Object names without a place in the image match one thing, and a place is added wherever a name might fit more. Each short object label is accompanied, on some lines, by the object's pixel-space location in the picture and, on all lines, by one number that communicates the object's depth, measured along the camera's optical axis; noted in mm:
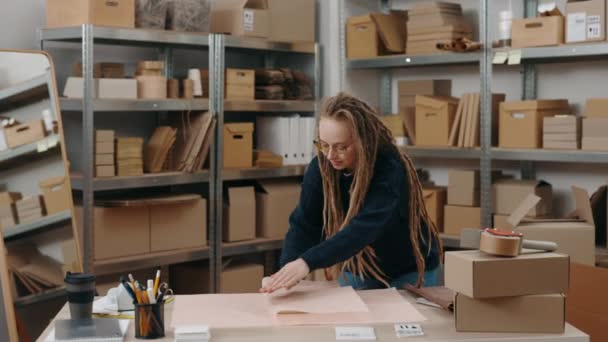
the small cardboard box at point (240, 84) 5078
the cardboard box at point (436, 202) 5000
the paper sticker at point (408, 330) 2402
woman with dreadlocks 2889
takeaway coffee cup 2459
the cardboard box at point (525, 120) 4520
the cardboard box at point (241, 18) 5105
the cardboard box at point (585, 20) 4250
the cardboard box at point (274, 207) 5305
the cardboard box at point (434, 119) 4902
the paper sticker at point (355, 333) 2361
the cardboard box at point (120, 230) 4559
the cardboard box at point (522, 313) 2422
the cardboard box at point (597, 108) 4273
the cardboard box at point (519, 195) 4621
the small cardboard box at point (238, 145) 5082
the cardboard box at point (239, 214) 5145
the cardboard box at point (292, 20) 5289
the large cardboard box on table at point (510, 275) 2383
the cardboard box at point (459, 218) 4836
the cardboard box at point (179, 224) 4812
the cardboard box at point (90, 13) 4383
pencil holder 2367
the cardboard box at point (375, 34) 5234
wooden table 2367
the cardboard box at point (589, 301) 3851
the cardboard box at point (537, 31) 4402
